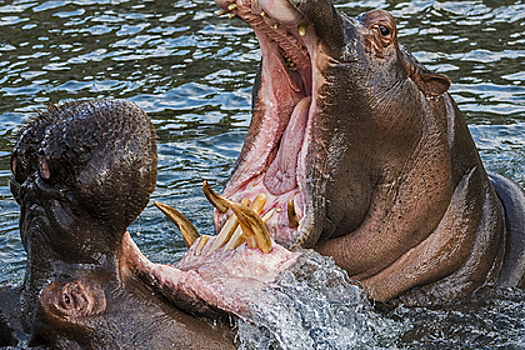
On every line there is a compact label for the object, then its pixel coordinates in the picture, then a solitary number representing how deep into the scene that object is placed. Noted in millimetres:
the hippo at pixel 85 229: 4859
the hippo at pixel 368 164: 6992
